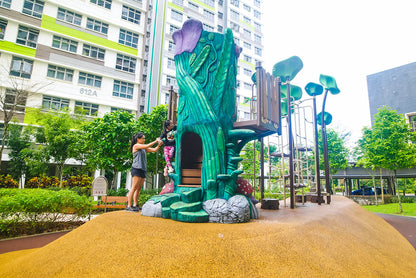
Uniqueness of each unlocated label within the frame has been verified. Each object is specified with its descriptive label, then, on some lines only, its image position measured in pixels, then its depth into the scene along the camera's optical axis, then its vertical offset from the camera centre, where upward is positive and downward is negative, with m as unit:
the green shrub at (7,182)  17.73 -0.79
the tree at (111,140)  14.92 +2.16
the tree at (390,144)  14.29 +2.34
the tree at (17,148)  18.02 +1.77
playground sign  7.98 -0.40
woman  5.87 +0.12
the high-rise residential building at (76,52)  19.28 +10.39
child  6.67 +0.94
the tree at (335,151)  19.09 +2.36
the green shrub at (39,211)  6.22 -1.09
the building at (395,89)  29.53 +11.94
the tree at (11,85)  18.23 +6.67
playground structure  5.25 +1.34
